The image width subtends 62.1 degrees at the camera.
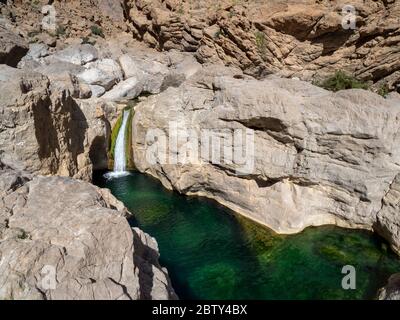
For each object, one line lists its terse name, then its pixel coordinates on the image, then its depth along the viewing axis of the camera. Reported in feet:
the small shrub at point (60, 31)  116.40
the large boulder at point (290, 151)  39.11
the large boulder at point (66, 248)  18.57
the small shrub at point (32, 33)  109.87
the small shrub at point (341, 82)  66.39
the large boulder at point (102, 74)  89.10
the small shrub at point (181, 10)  104.32
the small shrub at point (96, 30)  123.96
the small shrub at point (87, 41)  117.19
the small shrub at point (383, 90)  65.17
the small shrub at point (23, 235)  21.50
